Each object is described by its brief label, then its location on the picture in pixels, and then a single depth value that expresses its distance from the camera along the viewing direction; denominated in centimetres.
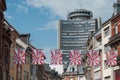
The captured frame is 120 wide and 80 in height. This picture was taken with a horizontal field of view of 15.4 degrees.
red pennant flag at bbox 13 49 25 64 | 5805
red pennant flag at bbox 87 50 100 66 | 6354
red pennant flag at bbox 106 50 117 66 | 6306
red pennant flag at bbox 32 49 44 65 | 5966
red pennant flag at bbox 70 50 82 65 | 6088
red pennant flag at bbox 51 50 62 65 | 5925
